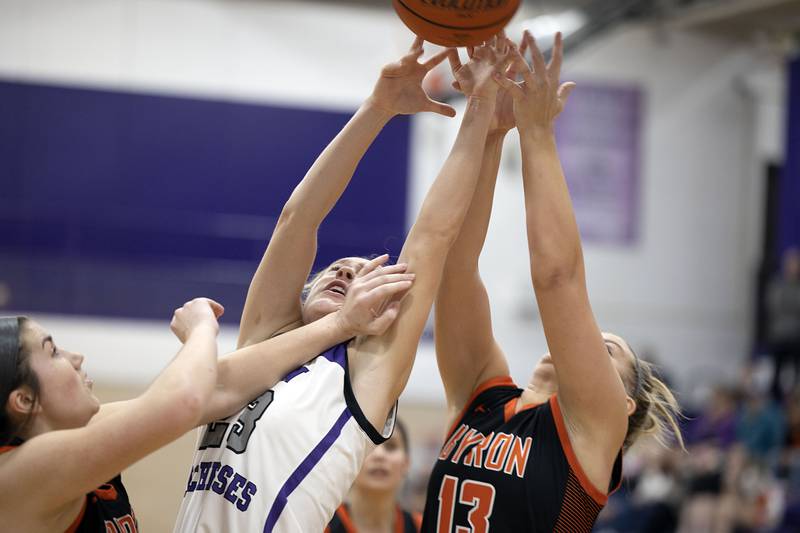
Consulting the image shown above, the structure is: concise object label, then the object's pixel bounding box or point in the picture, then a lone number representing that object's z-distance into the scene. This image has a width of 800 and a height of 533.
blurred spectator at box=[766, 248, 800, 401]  11.77
